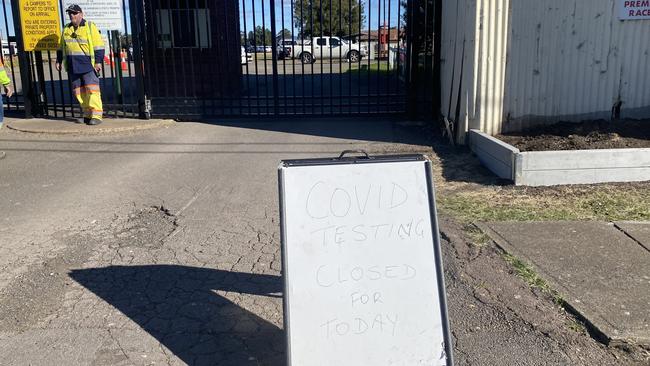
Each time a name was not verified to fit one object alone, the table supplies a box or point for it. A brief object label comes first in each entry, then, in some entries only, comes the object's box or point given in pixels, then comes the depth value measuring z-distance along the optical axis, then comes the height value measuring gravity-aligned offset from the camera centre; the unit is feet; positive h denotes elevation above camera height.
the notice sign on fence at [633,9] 25.54 +1.45
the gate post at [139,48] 35.09 +0.23
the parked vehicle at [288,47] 84.56 +0.37
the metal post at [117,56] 36.78 -0.20
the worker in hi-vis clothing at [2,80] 28.91 -1.20
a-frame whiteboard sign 9.66 -3.51
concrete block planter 21.01 -4.23
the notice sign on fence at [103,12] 35.01 +2.37
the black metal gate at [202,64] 34.91 -0.80
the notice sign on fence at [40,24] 35.24 +1.77
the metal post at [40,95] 37.81 -2.61
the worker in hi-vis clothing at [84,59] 32.96 -0.29
